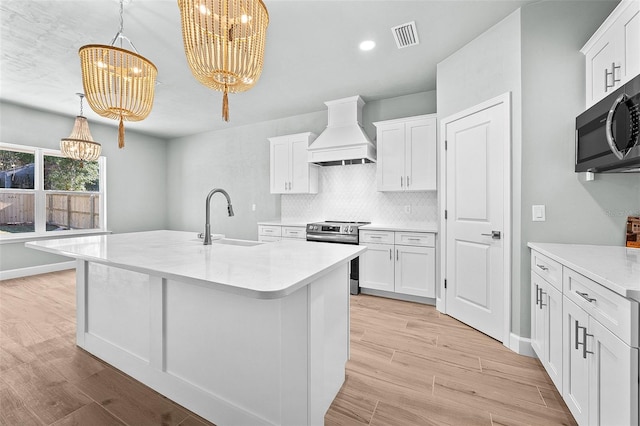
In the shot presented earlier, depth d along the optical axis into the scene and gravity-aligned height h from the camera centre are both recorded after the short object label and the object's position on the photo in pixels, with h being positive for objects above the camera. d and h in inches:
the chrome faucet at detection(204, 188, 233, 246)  82.7 -5.7
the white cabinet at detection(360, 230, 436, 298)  132.1 -25.5
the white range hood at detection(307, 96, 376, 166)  150.8 +40.5
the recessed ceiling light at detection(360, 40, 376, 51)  109.1 +67.1
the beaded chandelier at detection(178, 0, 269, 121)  52.3 +34.8
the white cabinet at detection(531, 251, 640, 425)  41.1 -25.0
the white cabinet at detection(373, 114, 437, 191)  138.2 +30.4
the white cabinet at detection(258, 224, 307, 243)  165.8 -13.0
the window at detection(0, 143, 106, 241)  174.9 +12.1
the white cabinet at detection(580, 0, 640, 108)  61.2 +39.5
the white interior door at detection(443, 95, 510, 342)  95.3 -1.7
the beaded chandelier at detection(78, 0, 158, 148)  66.0 +32.6
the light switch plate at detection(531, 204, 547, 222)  86.3 -0.3
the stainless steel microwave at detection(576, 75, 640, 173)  55.1 +18.2
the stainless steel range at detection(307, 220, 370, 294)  148.2 -13.1
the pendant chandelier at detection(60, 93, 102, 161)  144.7 +35.5
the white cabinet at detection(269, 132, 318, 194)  175.0 +29.3
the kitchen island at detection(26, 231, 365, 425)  50.9 -24.9
